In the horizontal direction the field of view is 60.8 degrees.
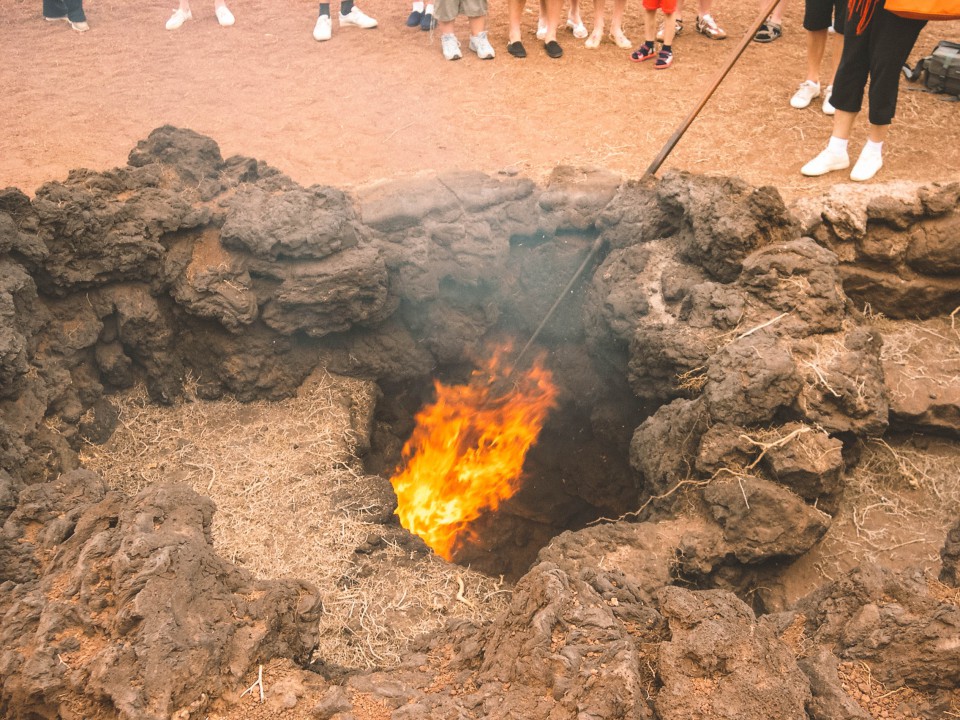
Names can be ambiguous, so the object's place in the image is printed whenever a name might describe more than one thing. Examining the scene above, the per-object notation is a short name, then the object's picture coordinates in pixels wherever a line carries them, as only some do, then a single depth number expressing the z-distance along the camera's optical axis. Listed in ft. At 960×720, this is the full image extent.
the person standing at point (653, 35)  29.43
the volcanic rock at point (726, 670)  8.82
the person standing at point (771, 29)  31.50
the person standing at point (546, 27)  31.63
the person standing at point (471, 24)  30.89
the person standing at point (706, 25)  32.32
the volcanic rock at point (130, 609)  9.49
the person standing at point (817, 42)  23.76
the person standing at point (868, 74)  18.67
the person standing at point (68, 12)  34.06
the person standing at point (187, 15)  34.14
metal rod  21.25
